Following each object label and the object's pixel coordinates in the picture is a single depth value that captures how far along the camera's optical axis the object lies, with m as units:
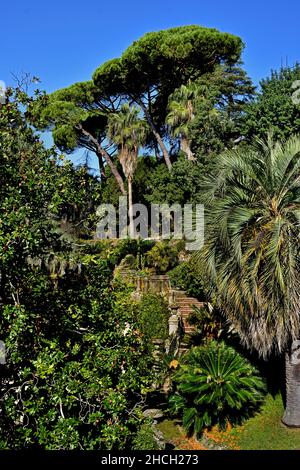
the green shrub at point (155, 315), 15.51
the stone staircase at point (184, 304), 16.46
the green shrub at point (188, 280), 18.67
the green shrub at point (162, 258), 21.38
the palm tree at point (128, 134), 29.59
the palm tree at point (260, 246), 9.15
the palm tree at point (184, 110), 27.18
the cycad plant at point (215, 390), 10.47
